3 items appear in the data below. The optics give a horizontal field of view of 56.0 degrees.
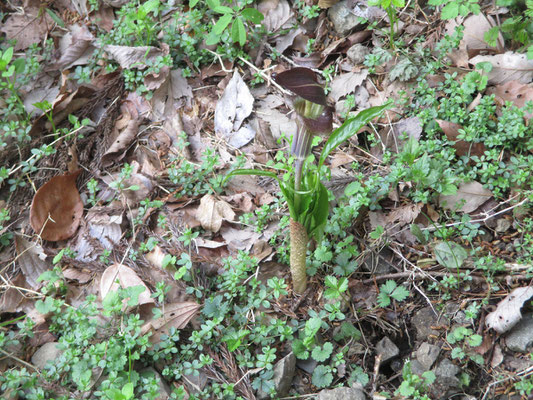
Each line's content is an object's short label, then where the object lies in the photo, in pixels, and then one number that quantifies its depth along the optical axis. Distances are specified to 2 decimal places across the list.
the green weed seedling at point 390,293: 2.48
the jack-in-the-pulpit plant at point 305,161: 1.82
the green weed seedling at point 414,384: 2.19
